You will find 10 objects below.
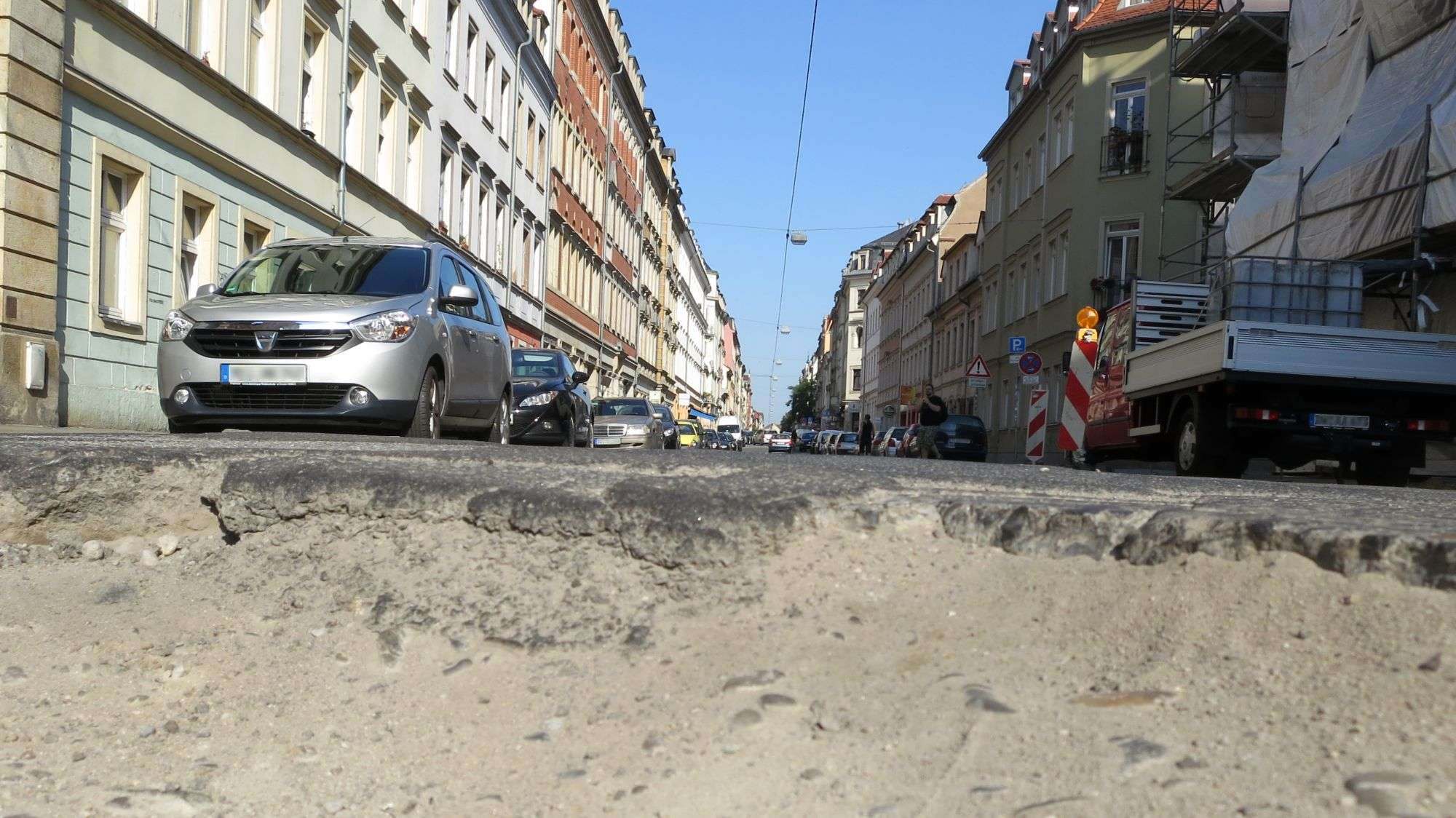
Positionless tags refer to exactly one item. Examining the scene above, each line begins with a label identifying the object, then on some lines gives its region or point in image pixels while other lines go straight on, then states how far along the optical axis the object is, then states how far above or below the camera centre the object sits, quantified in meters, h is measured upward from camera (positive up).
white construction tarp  15.76 +4.23
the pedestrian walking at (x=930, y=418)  23.64 -0.34
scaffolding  23.61 +6.89
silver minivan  8.37 +0.17
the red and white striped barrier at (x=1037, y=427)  18.81 -0.36
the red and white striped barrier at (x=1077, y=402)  16.53 +0.05
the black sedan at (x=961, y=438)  27.23 -0.85
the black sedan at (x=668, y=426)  28.64 -0.94
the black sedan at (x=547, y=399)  15.43 -0.21
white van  79.76 -2.58
